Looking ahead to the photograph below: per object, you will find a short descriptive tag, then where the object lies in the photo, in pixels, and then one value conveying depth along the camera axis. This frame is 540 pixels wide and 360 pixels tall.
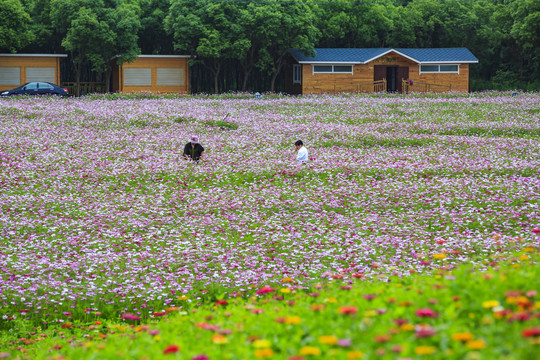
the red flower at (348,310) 11.30
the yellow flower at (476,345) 9.19
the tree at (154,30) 137.12
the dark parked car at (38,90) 103.56
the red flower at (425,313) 10.88
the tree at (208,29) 120.81
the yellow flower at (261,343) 10.34
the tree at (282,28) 121.92
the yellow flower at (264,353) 9.62
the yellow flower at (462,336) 9.45
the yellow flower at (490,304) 10.82
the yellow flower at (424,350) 9.05
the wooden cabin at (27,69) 121.20
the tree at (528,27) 139.87
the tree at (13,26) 116.06
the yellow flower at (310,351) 9.75
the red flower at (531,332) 9.26
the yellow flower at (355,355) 9.34
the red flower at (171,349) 11.04
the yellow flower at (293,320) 11.16
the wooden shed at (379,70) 129.37
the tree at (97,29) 112.25
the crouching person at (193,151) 49.69
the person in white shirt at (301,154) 49.16
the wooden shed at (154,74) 126.12
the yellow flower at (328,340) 9.98
